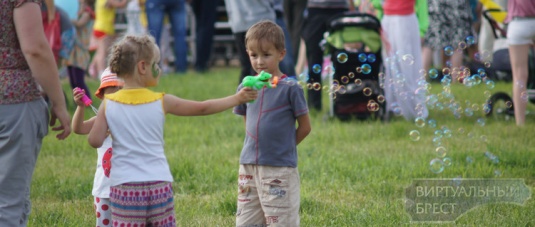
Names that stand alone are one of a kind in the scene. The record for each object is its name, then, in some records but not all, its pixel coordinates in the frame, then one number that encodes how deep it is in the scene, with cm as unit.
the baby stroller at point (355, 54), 1837
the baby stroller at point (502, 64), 1889
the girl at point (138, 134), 752
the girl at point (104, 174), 862
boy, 859
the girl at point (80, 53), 1983
